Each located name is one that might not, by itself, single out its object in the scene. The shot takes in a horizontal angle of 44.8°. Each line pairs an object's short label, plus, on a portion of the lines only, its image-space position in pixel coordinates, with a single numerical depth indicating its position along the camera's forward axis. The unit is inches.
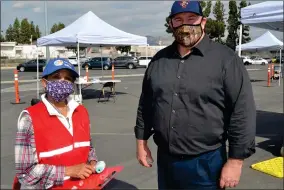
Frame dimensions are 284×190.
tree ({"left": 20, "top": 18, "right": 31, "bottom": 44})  2854.3
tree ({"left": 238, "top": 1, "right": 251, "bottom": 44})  2380.9
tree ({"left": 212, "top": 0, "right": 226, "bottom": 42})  2197.1
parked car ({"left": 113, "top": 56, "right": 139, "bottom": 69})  1564.5
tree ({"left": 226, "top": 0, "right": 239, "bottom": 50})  2228.1
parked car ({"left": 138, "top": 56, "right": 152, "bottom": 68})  1674.8
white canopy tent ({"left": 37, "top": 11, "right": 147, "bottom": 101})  474.3
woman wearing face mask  74.8
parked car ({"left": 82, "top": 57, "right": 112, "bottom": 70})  1508.4
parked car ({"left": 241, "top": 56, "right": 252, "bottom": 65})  2039.9
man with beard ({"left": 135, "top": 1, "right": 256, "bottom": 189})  87.2
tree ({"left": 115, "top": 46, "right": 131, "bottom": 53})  2571.1
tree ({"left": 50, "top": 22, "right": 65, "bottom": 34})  3036.4
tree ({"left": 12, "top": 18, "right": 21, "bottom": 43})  2805.1
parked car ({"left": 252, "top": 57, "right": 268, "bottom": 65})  2047.2
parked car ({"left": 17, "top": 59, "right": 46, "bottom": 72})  1410.7
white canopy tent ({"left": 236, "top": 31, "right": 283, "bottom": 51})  898.1
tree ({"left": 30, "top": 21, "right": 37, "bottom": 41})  2913.4
